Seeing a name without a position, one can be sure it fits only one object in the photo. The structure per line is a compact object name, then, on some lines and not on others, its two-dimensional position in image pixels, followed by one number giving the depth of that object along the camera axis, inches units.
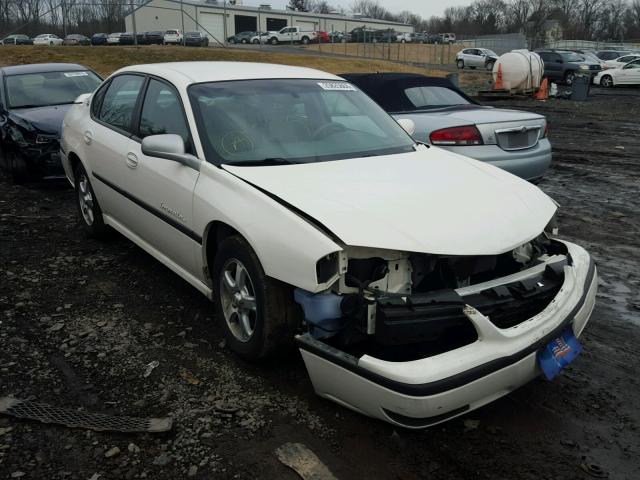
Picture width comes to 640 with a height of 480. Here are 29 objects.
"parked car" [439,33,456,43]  2616.9
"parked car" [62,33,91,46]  1801.1
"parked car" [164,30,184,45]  1840.6
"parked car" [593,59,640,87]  1089.1
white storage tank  929.5
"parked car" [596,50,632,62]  1423.5
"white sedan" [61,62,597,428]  101.3
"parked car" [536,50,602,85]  1149.1
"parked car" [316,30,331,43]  2396.7
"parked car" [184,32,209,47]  1699.3
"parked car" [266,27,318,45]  2274.9
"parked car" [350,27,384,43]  2188.7
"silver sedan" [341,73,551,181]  243.9
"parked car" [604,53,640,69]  1199.6
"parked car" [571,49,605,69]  1217.0
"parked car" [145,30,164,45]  1937.7
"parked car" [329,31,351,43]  2399.1
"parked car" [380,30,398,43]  2203.5
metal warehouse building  2415.1
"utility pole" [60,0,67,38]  1491.0
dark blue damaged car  292.8
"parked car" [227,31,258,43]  2310.5
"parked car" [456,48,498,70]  1595.7
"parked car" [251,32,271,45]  2261.7
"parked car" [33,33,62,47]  1938.7
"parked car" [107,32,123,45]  1925.1
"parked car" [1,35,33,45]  1869.6
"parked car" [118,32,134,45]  1900.5
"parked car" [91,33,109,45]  1861.5
